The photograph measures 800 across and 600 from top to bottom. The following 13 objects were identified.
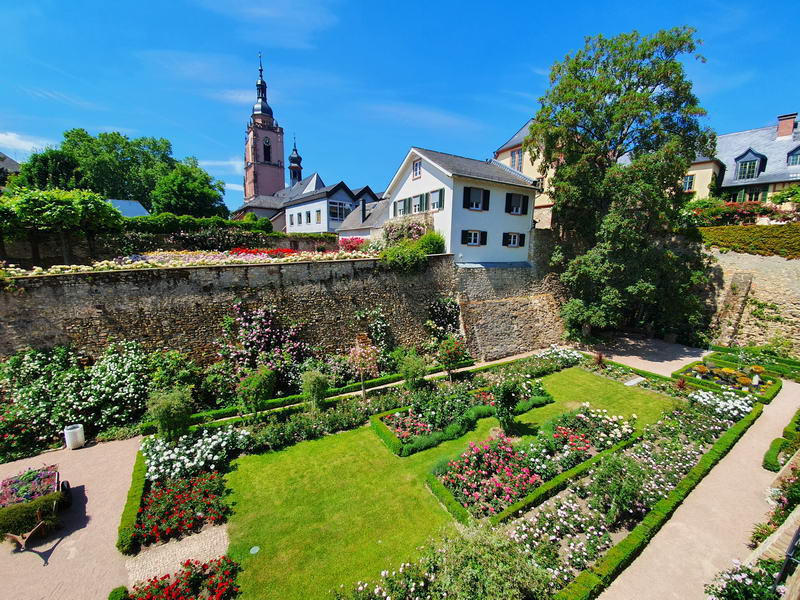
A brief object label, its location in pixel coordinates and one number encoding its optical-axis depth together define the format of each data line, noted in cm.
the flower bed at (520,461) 955
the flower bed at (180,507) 853
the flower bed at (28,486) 887
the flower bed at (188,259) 1337
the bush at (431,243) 2075
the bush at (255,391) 1317
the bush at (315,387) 1317
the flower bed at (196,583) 687
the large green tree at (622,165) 1950
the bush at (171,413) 1088
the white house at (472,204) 2125
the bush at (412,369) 1545
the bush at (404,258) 1945
